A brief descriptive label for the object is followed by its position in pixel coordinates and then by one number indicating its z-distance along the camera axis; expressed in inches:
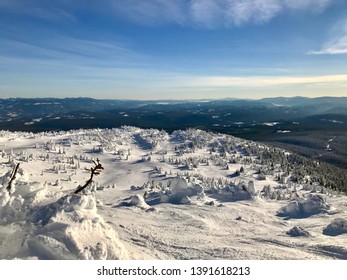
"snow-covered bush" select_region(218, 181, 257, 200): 1514.5
